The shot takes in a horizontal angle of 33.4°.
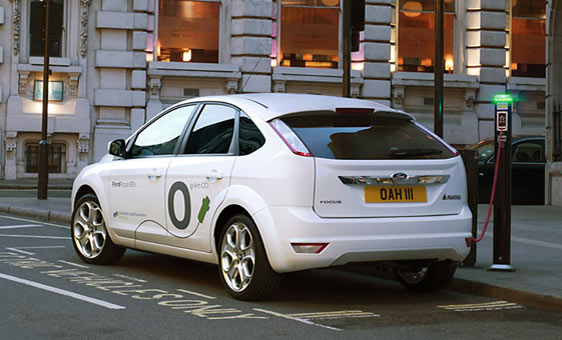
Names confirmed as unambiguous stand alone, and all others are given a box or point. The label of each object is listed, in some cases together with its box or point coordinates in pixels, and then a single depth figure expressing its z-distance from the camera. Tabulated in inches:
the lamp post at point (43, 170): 689.6
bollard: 334.3
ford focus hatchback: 261.6
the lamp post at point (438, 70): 418.6
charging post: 330.0
